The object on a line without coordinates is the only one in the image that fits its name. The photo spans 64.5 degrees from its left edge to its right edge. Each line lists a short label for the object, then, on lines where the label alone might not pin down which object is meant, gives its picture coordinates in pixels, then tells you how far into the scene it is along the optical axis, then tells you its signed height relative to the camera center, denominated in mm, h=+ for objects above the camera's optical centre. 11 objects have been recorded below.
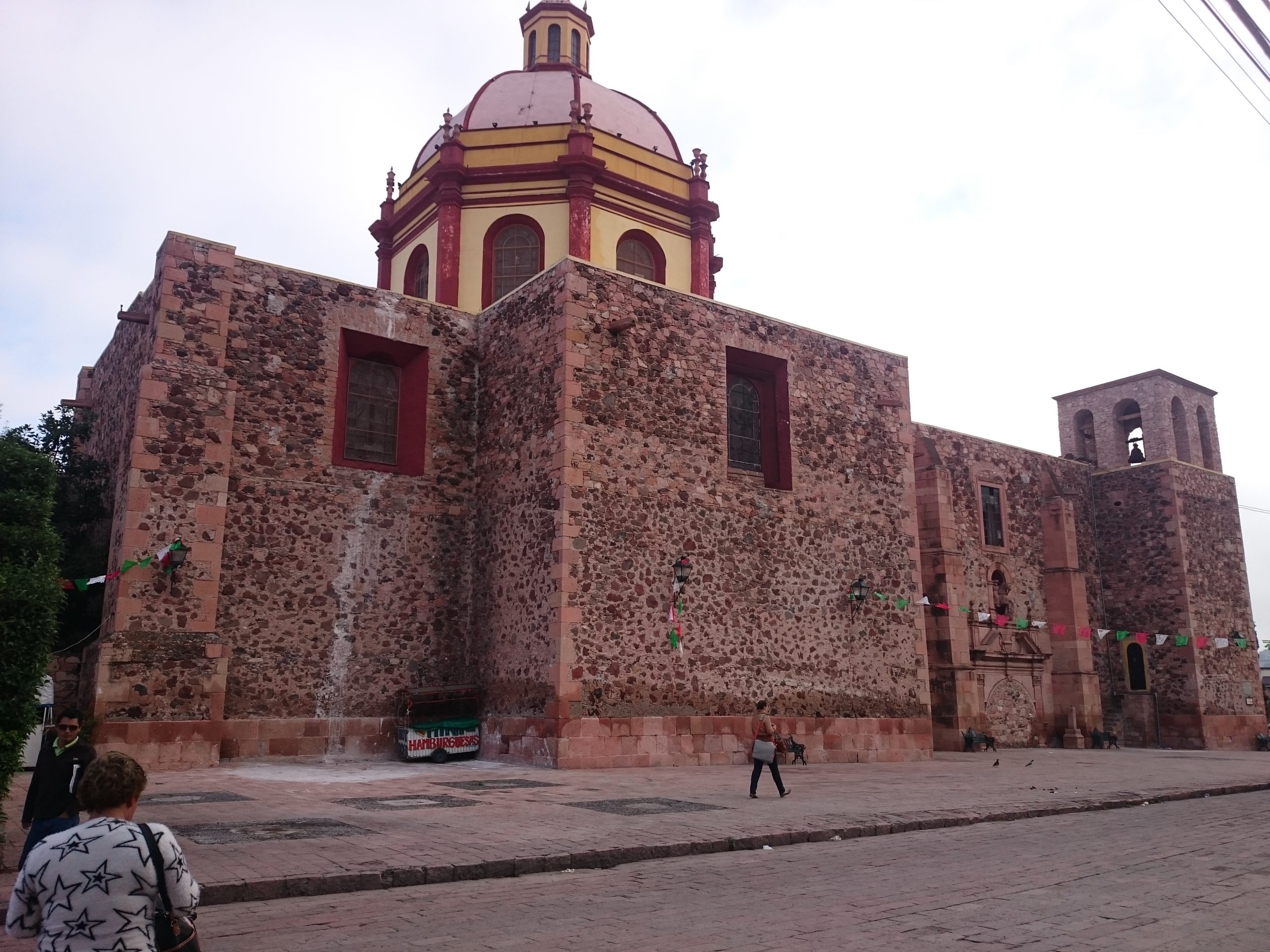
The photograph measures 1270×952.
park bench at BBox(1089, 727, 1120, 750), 24000 -1200
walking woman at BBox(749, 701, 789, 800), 10859 -648
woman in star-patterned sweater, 2854 -544
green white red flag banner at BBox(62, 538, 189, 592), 12984 +1704
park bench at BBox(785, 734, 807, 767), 15508 -884
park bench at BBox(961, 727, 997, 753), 20969 -1020
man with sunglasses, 5957 -489
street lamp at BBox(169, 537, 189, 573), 13195 +1843
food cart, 14508 -419
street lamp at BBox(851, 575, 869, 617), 17344 +1660
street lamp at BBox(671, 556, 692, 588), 15062 +1790
